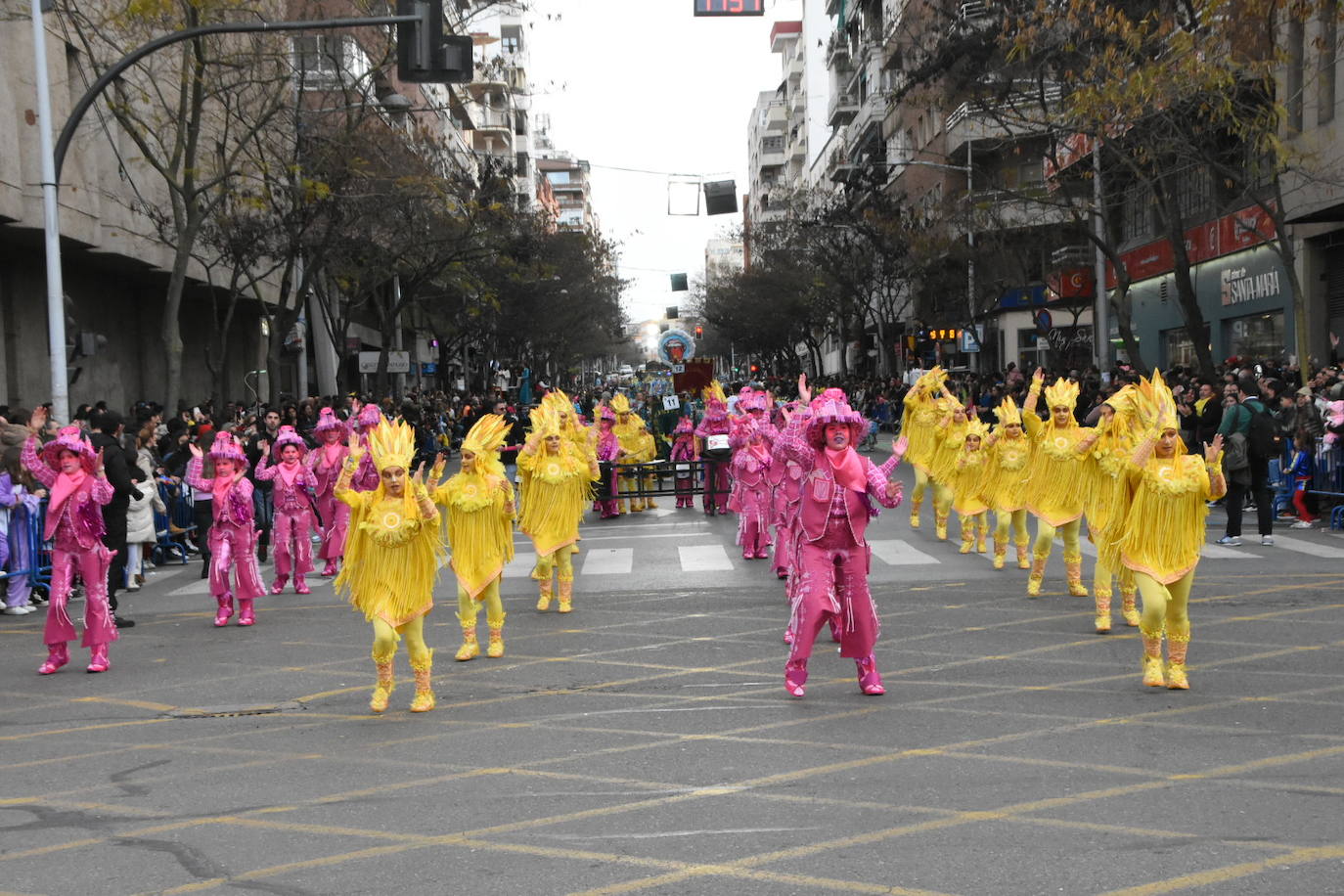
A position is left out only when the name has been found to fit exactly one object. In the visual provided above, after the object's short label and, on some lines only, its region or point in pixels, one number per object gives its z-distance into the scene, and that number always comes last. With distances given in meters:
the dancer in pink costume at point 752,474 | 15.04
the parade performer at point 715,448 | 20.67
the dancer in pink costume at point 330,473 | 15.05
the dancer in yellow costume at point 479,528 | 10.58
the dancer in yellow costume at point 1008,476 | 14.04
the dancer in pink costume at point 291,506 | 14.32
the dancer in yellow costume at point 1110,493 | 9.45
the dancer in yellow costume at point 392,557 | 8.92
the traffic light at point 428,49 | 14.09
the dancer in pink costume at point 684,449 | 23.45
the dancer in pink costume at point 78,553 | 10.71
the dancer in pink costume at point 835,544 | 8.78
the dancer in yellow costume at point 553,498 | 12.53
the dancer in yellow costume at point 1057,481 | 12.26
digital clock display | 23.73
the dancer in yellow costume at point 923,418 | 17.36
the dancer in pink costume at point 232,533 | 12.81
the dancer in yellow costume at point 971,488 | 15.77
